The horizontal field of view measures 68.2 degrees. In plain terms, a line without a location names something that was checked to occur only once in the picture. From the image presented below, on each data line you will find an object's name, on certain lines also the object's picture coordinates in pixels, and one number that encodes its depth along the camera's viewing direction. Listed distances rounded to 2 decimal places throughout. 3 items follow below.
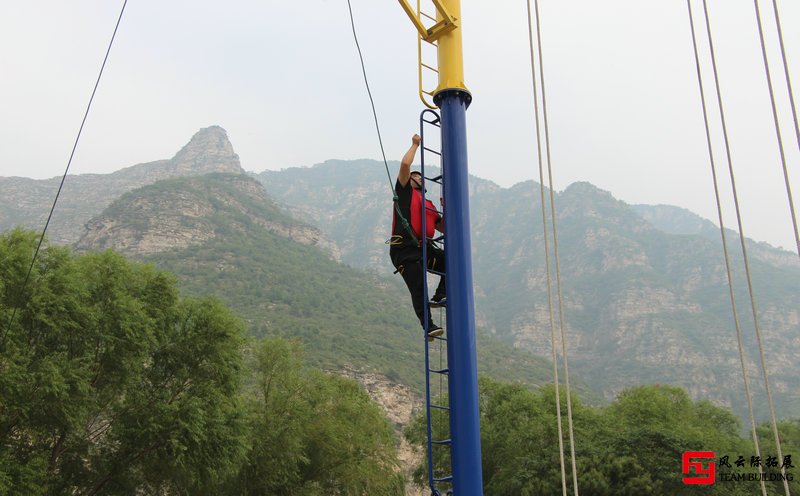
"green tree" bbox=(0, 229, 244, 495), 13.77
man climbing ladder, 4.74
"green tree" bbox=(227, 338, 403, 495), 20.11
